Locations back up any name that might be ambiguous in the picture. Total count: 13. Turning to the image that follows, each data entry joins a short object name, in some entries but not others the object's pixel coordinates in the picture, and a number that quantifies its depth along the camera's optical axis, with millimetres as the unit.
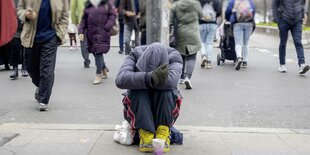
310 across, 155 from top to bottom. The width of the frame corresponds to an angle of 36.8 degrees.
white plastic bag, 4566
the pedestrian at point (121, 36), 13078
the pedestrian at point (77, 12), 9234
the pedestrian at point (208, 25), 9805
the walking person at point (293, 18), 9117
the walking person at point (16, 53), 9025
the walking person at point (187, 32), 7809
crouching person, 4336
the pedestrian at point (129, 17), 11503
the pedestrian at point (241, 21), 10102
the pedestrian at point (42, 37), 5965
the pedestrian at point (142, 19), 9482
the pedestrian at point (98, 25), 8039
